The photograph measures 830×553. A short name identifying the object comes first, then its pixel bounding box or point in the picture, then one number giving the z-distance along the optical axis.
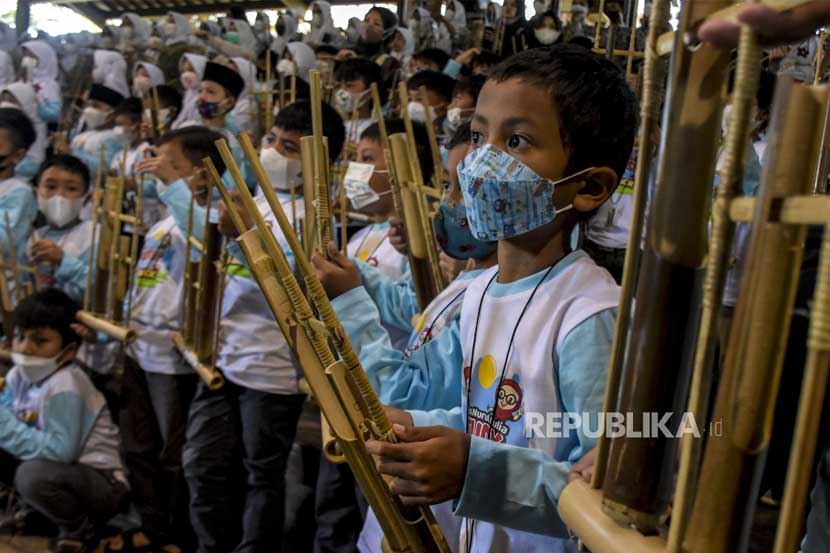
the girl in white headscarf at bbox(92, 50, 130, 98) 7.65
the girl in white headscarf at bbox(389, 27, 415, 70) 7.70
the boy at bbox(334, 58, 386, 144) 5.10
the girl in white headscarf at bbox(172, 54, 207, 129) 5.89
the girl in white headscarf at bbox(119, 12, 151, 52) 9.42
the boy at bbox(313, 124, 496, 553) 1.26
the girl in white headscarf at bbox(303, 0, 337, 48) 9.33
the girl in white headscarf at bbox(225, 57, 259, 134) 5.07
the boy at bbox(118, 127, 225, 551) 2.77
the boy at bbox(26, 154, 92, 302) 3.25
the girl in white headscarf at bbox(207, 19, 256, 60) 8.79
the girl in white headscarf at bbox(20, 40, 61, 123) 7.02
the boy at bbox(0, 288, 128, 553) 2.66
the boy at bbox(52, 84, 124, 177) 5.23
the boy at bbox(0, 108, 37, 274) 3.48
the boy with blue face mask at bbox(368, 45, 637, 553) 0.91
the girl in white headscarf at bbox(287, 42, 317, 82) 7.61
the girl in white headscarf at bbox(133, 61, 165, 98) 6.80
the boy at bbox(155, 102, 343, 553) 2.51
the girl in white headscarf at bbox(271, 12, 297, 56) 9.47
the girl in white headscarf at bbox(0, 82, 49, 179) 6.05
